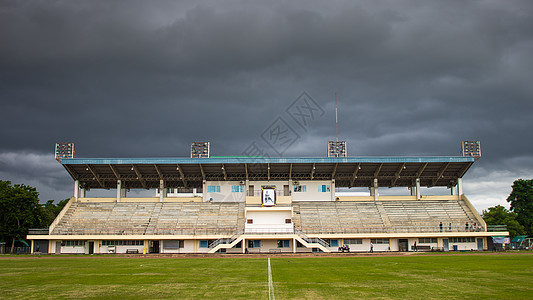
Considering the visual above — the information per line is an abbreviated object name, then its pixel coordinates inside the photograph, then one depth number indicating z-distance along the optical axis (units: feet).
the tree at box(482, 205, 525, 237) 234.38
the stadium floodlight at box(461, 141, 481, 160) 217.56
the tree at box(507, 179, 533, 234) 245.86
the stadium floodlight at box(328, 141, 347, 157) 218.79
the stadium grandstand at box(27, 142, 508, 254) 187.62
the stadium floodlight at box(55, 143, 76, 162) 215.51
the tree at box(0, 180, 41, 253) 202.18
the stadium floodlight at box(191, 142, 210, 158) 220.49
